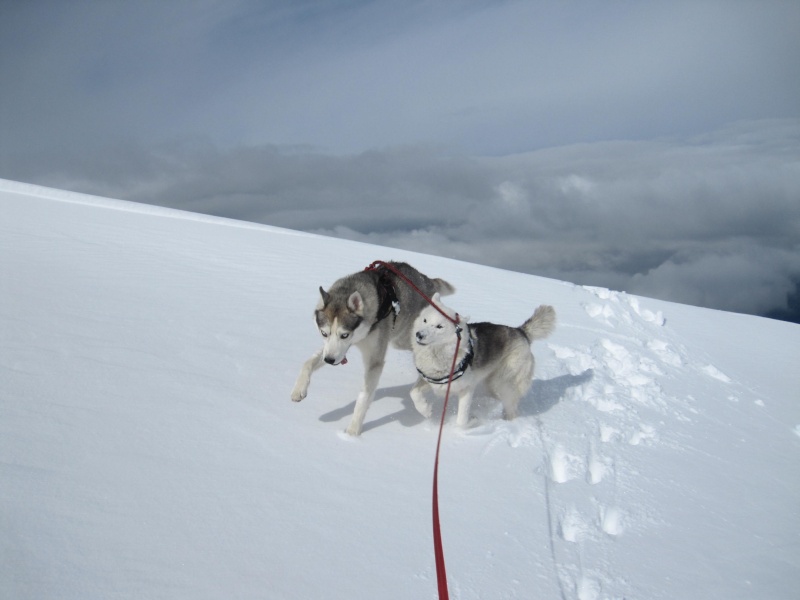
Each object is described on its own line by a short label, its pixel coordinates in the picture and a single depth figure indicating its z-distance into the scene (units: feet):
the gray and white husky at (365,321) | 15.10
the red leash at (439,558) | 7.98
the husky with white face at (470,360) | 16.31
